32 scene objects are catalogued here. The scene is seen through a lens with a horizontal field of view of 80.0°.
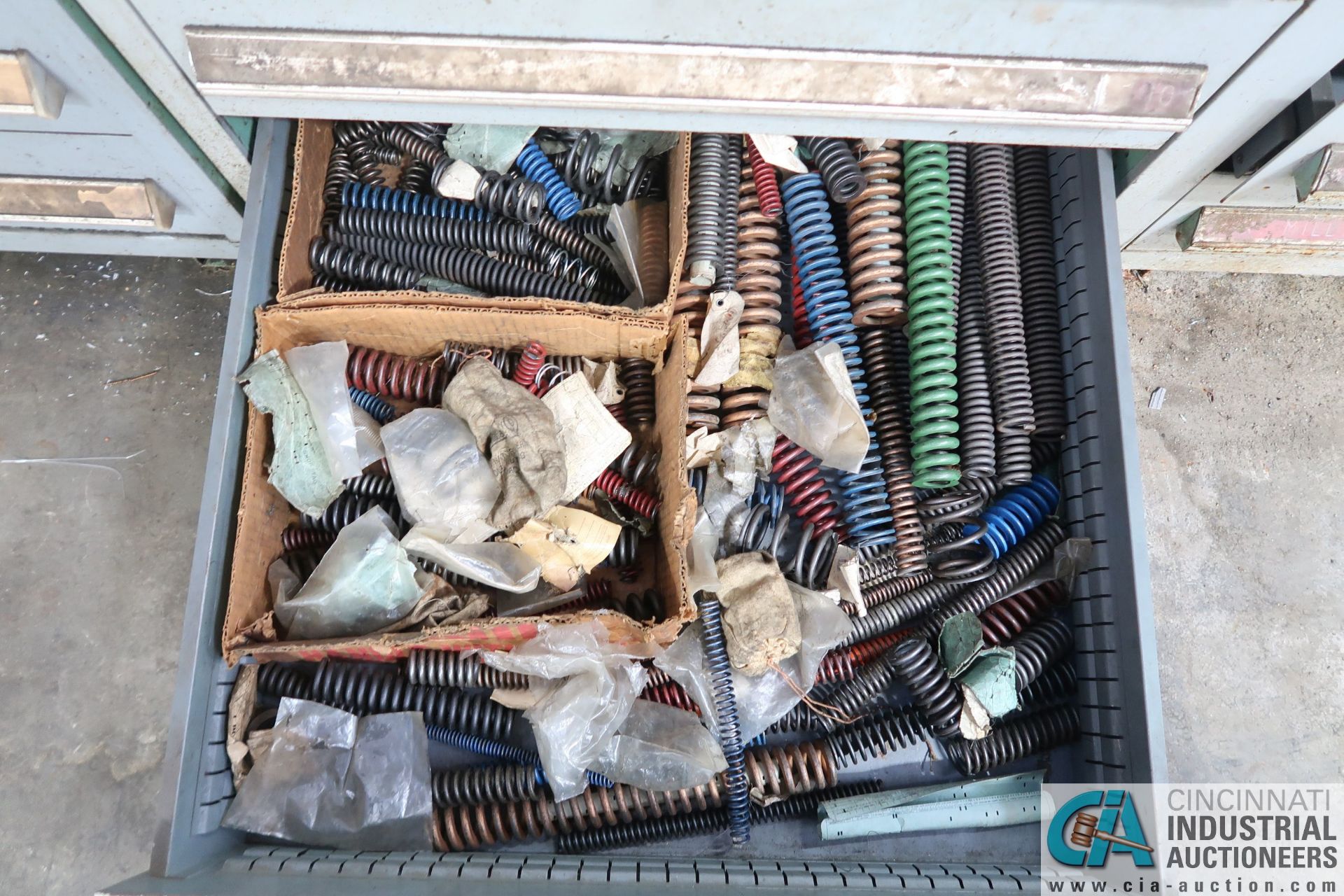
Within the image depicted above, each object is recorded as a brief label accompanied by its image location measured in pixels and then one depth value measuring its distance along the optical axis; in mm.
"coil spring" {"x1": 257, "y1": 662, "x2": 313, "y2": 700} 1263
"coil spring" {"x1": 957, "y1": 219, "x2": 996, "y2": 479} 1322
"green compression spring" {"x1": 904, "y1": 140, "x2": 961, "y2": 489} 1297
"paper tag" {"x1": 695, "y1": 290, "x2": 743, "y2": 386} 1309
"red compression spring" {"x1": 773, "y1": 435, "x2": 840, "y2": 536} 1349
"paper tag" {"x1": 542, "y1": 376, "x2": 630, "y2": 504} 1323
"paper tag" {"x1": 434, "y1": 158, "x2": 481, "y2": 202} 1407
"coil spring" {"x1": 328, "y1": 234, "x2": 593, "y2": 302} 1394
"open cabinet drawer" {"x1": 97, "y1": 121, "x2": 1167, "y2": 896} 1067
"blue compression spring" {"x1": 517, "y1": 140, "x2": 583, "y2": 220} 1429
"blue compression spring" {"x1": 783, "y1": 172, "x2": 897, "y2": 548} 1359
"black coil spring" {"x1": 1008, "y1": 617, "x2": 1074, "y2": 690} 1292
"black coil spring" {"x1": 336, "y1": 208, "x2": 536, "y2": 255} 1413
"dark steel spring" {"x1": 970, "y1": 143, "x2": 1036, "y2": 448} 1327
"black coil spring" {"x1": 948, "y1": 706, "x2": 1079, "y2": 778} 1286
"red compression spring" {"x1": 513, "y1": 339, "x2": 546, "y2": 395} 1338
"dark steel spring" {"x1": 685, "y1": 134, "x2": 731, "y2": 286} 1328
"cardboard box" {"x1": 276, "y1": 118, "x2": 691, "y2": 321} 1254
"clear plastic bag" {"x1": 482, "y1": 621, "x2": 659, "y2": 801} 1226
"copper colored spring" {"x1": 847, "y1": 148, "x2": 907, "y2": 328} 1347
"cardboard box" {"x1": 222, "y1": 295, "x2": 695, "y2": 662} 1167
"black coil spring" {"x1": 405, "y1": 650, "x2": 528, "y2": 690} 1268
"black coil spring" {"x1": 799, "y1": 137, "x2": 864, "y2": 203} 1327
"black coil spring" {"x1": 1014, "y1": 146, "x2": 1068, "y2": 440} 1354
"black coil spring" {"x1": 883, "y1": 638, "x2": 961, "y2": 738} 1296
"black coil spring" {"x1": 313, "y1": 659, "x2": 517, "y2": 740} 1267
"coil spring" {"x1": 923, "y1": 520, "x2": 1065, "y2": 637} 1336
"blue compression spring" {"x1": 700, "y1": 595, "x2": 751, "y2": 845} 1270
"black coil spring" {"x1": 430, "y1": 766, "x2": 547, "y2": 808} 1276
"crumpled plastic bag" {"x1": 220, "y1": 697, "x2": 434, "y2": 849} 1173
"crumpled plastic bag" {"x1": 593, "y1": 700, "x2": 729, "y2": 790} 1247
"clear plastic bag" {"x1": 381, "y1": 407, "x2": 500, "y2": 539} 1270
